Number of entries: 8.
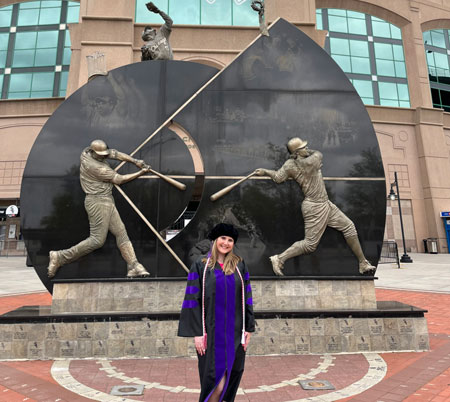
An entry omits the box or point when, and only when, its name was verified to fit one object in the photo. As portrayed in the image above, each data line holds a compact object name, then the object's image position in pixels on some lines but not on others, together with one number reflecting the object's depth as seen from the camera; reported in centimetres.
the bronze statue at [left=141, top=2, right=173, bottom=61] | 695
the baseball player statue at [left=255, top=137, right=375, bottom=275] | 611
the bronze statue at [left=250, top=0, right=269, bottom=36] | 671
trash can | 2607
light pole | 2077
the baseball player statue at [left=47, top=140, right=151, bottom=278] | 591
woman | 286
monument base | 525
